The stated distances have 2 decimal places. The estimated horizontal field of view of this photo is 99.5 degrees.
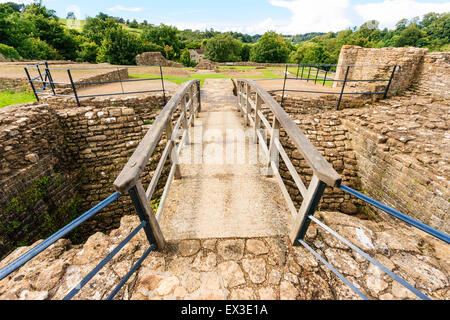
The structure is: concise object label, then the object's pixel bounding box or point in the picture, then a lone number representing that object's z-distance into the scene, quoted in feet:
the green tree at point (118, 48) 73.05
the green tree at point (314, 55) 132.05
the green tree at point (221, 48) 144.25
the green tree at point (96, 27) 95.35
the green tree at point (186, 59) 119.65
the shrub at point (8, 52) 53.31
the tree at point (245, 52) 170.13
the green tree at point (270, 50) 133.18
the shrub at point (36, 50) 65.73
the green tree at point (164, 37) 121.39
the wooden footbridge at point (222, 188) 4.36
